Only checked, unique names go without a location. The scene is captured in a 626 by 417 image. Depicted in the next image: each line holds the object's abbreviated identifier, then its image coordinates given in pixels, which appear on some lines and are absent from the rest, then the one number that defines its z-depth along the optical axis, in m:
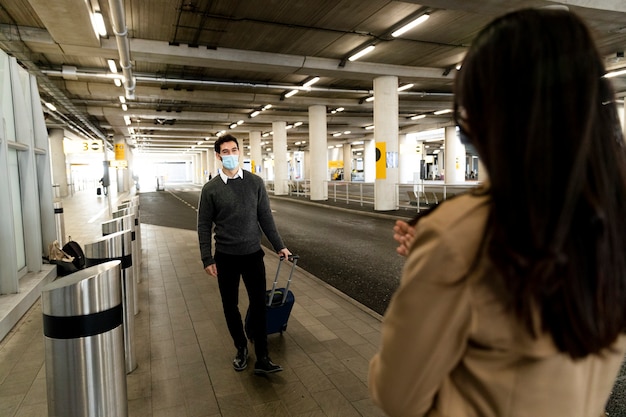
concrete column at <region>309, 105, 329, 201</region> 25.11
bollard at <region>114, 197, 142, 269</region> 7.64
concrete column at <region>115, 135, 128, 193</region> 43.95
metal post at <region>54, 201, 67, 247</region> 8.68
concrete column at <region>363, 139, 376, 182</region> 49.13
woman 0.83
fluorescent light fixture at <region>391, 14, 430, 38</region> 11.83
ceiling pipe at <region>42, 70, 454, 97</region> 16.88
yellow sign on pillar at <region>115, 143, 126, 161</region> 27.14
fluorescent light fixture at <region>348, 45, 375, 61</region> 14.67
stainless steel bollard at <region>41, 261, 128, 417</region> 2.23
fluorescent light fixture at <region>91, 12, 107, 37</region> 10.98
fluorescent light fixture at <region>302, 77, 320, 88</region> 19.62
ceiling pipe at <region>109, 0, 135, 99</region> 8.89
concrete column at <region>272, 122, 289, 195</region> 30.70
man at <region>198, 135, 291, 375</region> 3.84
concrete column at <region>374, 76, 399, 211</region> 17.83
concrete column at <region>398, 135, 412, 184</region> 44.97
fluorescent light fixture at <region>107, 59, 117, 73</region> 16.11
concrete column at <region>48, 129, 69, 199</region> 33.81
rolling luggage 4.49
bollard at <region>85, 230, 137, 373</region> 4.02
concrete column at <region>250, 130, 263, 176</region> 36.84
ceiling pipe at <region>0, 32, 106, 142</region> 11.43
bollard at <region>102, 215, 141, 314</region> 5.81
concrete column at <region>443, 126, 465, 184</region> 36.16
